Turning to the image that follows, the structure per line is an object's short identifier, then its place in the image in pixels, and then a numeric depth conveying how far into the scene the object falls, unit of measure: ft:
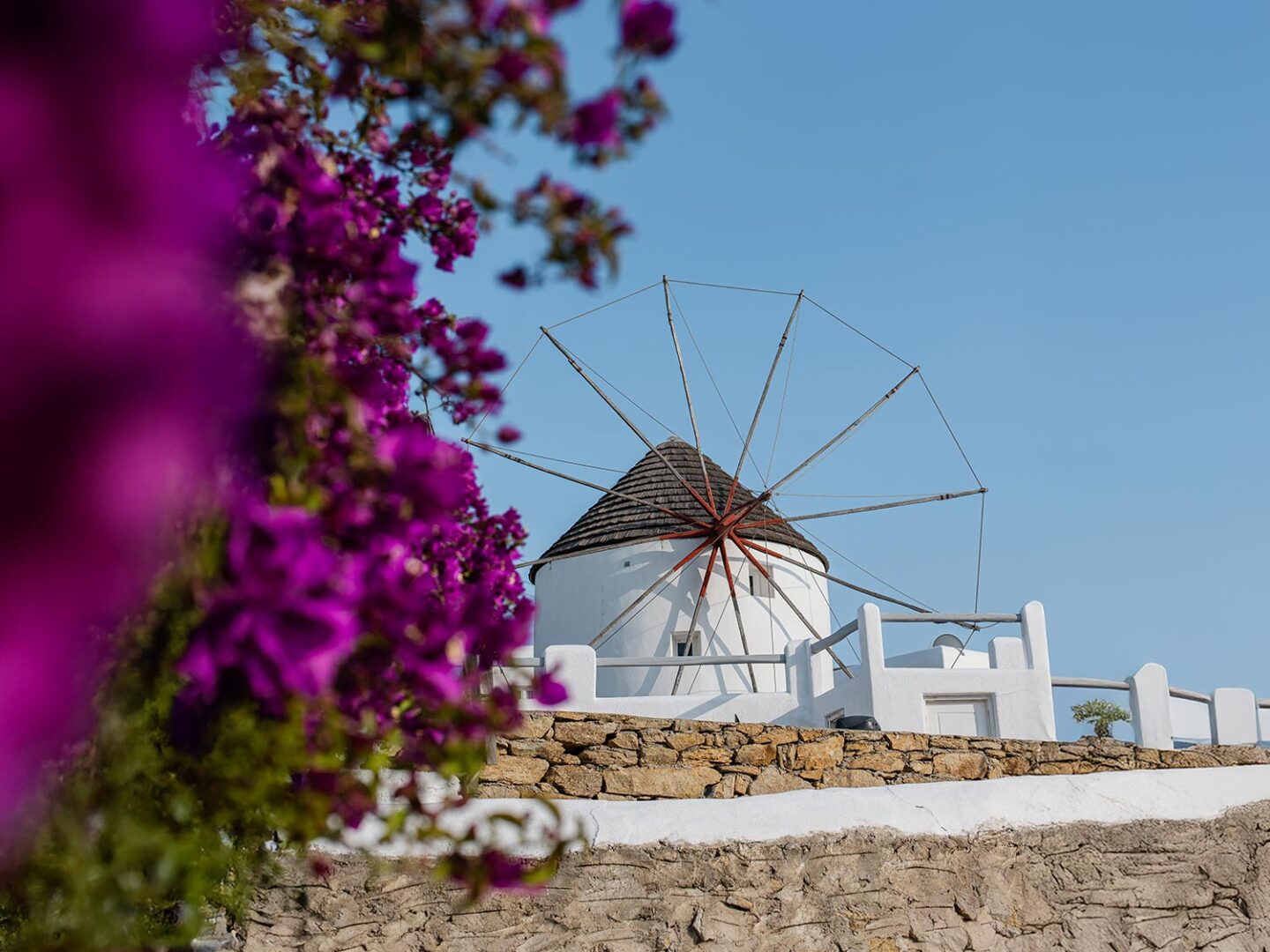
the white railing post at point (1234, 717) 40.50
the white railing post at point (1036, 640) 36.19
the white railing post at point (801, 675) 38.91
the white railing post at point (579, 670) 35.27
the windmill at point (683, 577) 54.24
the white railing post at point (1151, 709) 37.06
